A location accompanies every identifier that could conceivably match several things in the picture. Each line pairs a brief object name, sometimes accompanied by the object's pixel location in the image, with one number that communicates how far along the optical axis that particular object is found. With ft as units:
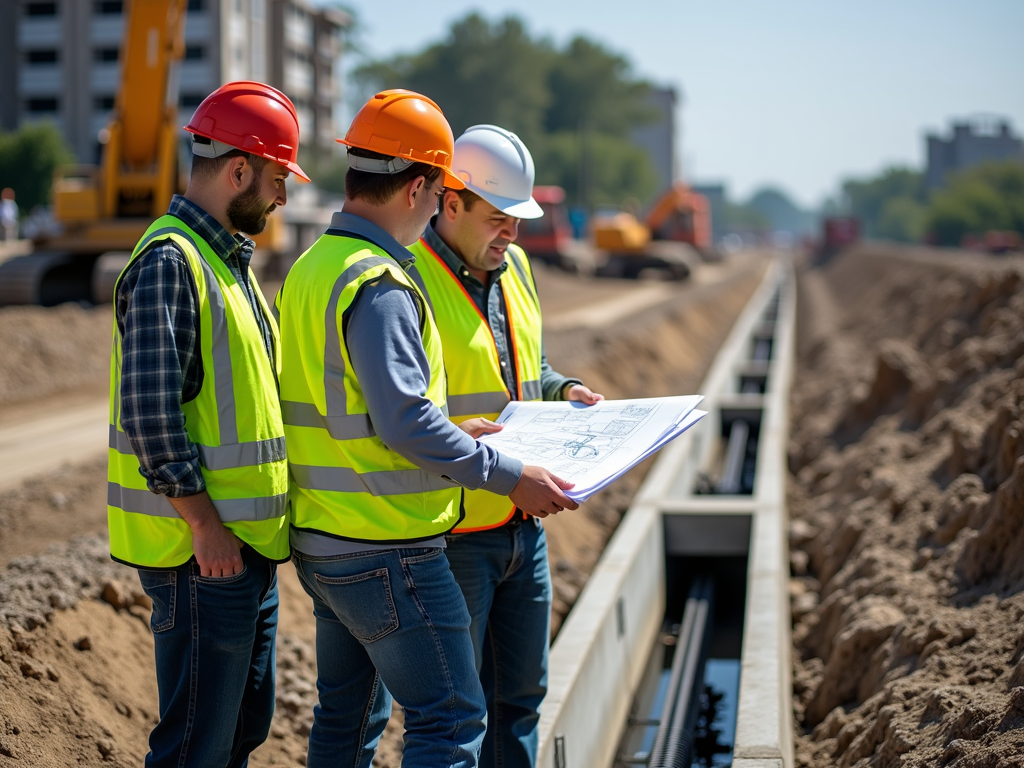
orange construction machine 116.37
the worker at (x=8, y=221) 92.12
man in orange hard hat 8.42
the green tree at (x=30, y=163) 148.15
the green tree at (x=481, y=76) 293.02
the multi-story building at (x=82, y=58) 198.80
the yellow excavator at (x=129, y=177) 49.14
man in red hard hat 8.57
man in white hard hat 10.63
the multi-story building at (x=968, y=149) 314.35
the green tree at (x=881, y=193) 501.89
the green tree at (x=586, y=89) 330.54
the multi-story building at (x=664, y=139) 467.52
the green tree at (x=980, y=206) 234.17
